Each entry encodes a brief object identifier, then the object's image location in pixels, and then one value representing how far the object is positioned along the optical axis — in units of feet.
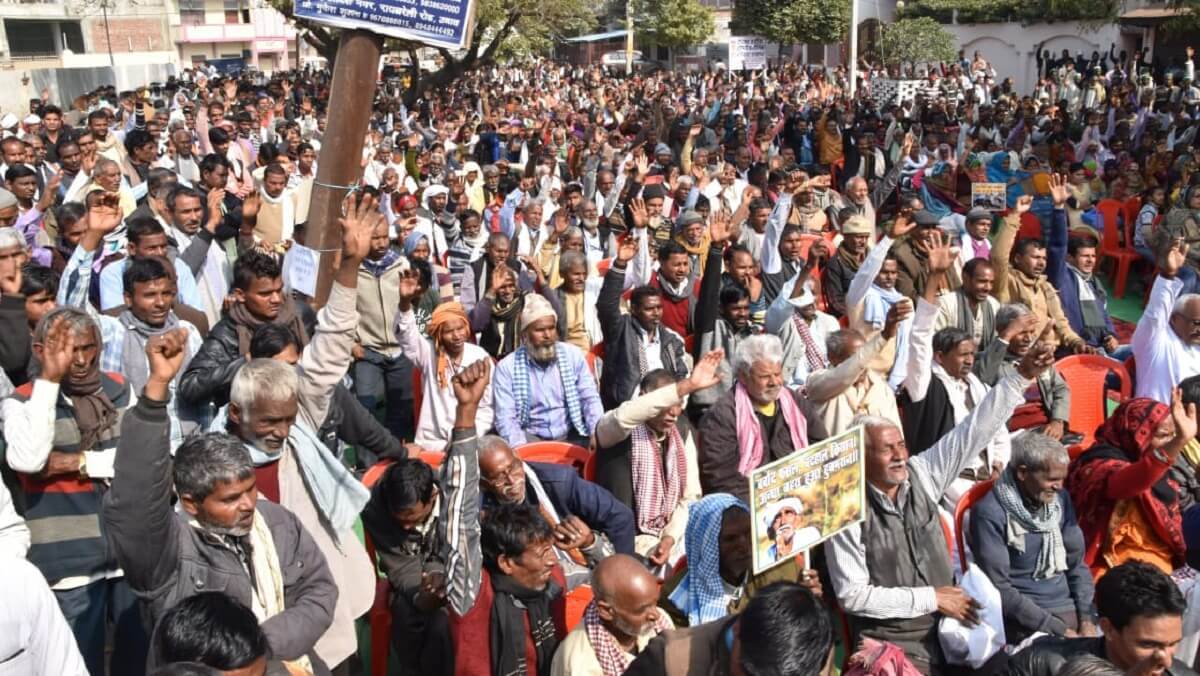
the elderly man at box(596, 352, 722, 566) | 14.06
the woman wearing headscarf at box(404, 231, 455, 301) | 22.70
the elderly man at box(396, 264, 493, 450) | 16.69
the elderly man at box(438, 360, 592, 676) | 10.52
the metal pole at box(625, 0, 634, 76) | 128.89
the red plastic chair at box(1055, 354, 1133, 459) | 19.24
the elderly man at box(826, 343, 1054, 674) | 11.98
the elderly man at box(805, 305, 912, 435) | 15.47
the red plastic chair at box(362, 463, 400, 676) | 12.61
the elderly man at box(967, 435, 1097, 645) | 12.57
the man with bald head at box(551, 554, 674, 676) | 9.87
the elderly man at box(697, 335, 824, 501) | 14.92
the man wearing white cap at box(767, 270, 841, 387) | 18.95
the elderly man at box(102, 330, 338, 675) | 8.64
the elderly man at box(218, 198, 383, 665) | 10.87
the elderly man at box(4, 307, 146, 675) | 10.28
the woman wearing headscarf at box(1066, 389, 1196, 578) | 13.58
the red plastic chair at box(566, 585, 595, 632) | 12.12
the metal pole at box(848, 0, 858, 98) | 64.42
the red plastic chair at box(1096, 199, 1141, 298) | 32.89
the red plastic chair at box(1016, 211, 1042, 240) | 28.04
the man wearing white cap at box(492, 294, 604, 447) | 16.83
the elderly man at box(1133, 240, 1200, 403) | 18.11
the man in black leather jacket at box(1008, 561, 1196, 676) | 9.91
